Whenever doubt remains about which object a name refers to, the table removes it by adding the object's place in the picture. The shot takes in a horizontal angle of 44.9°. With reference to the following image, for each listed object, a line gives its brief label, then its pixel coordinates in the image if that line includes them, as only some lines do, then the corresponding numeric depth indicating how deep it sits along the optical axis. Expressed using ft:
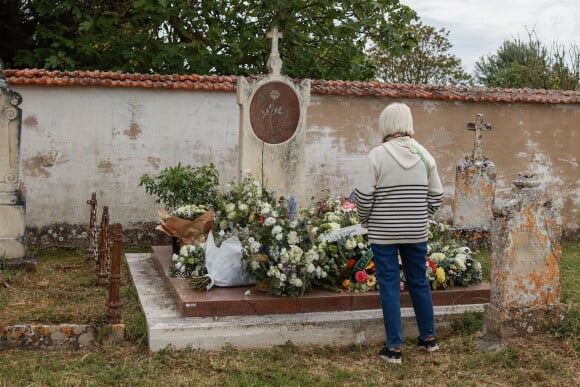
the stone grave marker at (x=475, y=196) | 33.88
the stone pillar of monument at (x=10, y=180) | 26.76
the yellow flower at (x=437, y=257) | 21.09
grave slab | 18.70
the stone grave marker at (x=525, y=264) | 17.52
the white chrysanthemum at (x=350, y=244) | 20.62
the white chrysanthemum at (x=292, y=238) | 19.51
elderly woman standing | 16.70
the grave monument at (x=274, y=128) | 25.73
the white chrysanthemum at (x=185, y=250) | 21.97
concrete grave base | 17.67
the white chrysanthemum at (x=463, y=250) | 21.95
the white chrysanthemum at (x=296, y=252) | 19.12
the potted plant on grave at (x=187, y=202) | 24.47
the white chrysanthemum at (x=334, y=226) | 21.42
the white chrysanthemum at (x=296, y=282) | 18.86
